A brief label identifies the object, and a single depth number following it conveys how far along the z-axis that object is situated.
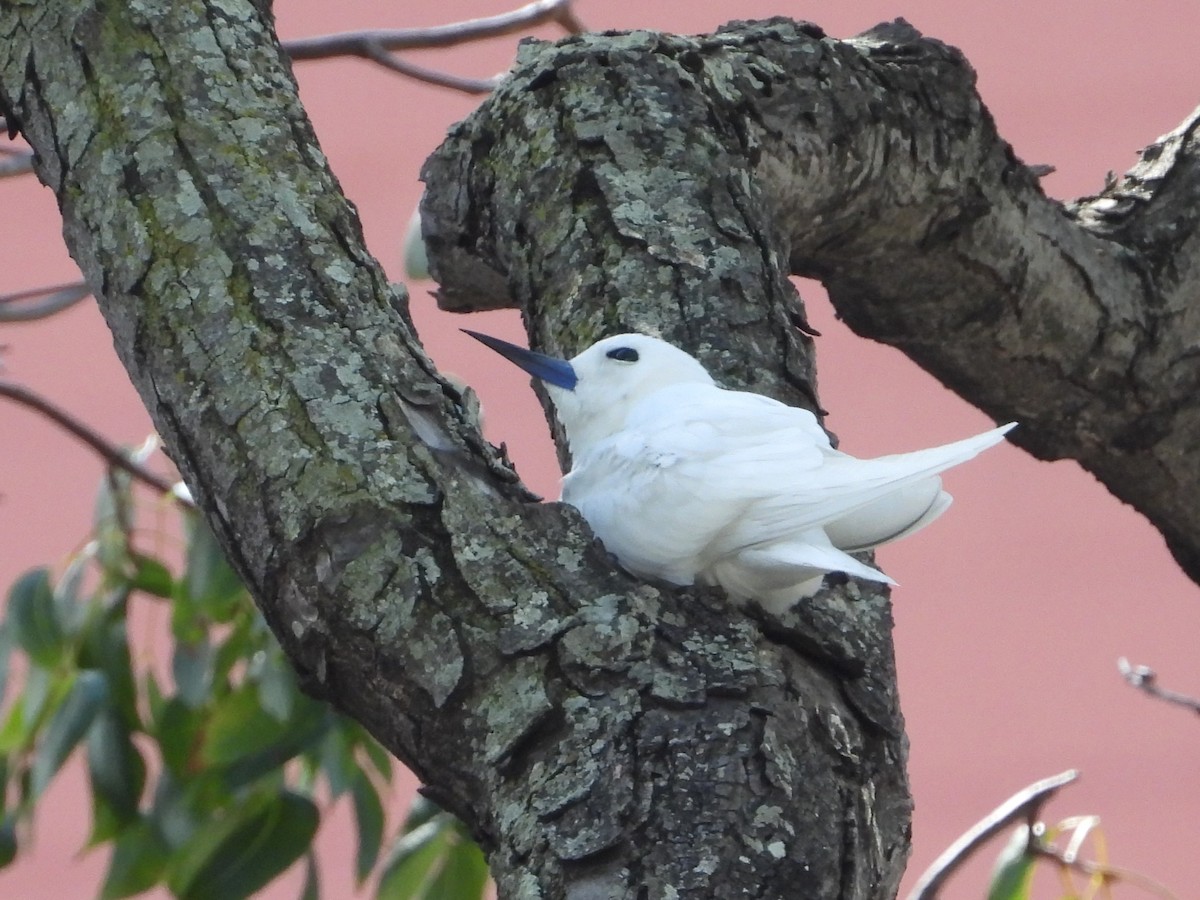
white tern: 5.86
